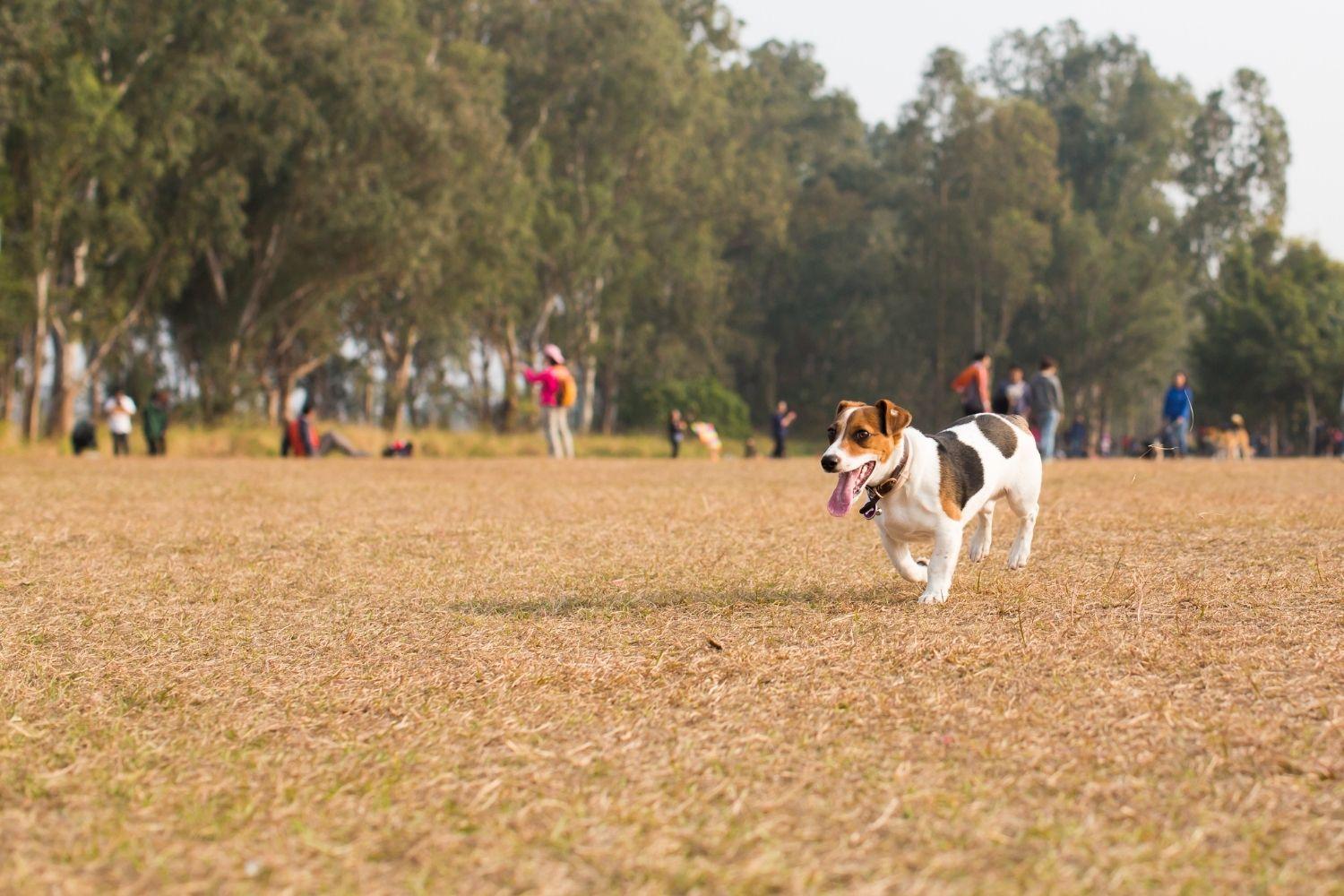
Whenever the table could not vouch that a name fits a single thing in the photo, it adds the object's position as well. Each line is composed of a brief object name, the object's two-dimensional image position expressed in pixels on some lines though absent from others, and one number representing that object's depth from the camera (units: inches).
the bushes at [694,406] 2095.2
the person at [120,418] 1129.4
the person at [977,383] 812.6
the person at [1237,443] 1523.1
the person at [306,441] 1155.3
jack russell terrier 231.3
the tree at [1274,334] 2459.4
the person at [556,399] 957.8
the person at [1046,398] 873.5
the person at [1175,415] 1054.0
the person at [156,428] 1167.6
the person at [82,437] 1131.9
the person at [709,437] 1392.7
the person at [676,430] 1419.8
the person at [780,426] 1428.4
